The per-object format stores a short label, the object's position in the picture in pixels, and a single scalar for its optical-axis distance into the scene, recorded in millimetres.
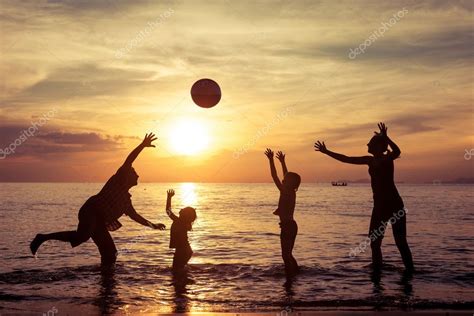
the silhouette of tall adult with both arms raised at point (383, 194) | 10336
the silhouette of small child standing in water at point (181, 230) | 10875
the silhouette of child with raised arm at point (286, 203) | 10227
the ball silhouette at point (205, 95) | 13672
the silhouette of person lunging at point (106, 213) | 10180
